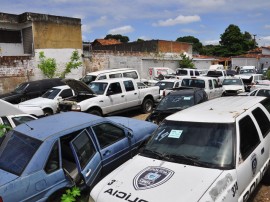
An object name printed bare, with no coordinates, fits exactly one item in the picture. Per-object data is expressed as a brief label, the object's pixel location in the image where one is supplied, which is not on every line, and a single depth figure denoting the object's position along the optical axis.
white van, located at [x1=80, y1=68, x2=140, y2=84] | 16.55
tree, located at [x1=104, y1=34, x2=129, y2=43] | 90.75
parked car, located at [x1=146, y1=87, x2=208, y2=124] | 9.00
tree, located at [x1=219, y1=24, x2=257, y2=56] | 64.12
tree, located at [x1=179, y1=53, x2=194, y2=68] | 32.09
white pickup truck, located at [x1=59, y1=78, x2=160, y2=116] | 11.13
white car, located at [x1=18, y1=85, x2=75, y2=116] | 12.41
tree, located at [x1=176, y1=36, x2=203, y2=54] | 79.79
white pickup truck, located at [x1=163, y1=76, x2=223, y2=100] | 14.64
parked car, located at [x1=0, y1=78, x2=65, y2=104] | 14.70
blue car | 4.09
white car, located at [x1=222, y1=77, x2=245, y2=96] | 17.93
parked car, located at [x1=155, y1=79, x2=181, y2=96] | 16.31
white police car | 3.48
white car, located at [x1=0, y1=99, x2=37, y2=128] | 5.16
